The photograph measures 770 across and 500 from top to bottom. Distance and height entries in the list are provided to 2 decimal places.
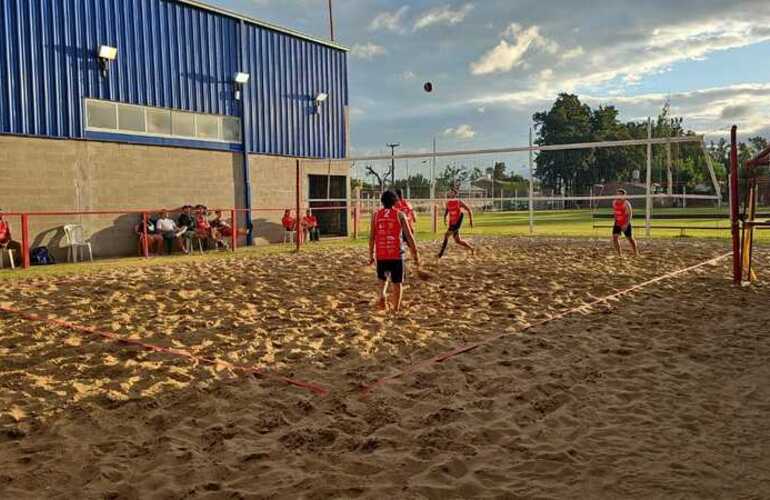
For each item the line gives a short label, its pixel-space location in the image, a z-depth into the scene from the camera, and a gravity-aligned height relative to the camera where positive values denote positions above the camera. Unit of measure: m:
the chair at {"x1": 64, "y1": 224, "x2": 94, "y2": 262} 12.87 -0.56
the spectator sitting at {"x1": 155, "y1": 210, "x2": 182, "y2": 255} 13.95 -0.39
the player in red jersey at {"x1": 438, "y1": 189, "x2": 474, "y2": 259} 11.16 -0.09
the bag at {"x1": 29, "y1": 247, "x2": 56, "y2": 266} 12.02 -0.84
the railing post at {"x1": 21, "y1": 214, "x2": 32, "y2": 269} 11.17 -0.48
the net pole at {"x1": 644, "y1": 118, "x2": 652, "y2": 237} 14.13 +0.31
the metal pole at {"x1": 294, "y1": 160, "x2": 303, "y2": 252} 13.83 -0.47
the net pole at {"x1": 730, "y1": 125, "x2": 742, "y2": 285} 7.89 -0.04
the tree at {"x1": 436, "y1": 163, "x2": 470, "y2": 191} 48.15 +2.81
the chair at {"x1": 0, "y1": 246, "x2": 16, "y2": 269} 11.22 -0.75
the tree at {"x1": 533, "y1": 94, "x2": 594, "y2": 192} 56.31 +7.12
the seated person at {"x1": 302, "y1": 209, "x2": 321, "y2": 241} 17.39 -0.50
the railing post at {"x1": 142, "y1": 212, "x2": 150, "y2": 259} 12.89 -0.49
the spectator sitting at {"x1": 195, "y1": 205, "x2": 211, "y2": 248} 14.53 -0.30
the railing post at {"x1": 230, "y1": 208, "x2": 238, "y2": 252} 14.72 -0.50
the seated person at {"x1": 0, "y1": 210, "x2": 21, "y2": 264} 11.15 -0.41
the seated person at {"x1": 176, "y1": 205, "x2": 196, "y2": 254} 14.14 -0.32
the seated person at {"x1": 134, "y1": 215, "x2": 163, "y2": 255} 13.90 -0.54
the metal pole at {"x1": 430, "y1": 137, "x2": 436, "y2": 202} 18.00 +0.88
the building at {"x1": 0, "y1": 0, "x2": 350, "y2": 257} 12.38 +2.56
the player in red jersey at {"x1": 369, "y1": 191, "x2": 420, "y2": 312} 6.25 -0.34
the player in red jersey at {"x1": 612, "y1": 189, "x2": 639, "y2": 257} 11.07 -0.24
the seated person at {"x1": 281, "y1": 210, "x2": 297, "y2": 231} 17.11 -0.31
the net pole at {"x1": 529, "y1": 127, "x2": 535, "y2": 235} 16.90 +0.40
